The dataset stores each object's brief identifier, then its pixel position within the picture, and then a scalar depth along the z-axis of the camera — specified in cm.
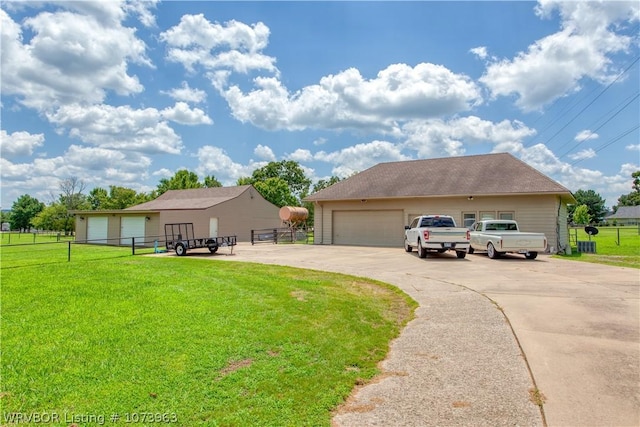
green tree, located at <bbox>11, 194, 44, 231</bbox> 8256
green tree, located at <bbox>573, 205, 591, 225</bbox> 7575
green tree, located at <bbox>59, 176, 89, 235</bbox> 6770
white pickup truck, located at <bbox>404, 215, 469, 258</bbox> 1506
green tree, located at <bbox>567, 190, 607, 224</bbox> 10398
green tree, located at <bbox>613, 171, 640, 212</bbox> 11055
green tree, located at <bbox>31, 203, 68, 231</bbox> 5831
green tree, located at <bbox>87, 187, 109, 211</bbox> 7145
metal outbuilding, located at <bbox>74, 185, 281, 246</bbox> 3042
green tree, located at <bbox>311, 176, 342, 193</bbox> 6884
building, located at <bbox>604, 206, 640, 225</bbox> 9181
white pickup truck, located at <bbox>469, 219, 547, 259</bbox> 1490
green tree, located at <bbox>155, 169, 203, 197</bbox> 6134
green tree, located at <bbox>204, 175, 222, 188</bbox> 6625
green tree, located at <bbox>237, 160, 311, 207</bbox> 5766
